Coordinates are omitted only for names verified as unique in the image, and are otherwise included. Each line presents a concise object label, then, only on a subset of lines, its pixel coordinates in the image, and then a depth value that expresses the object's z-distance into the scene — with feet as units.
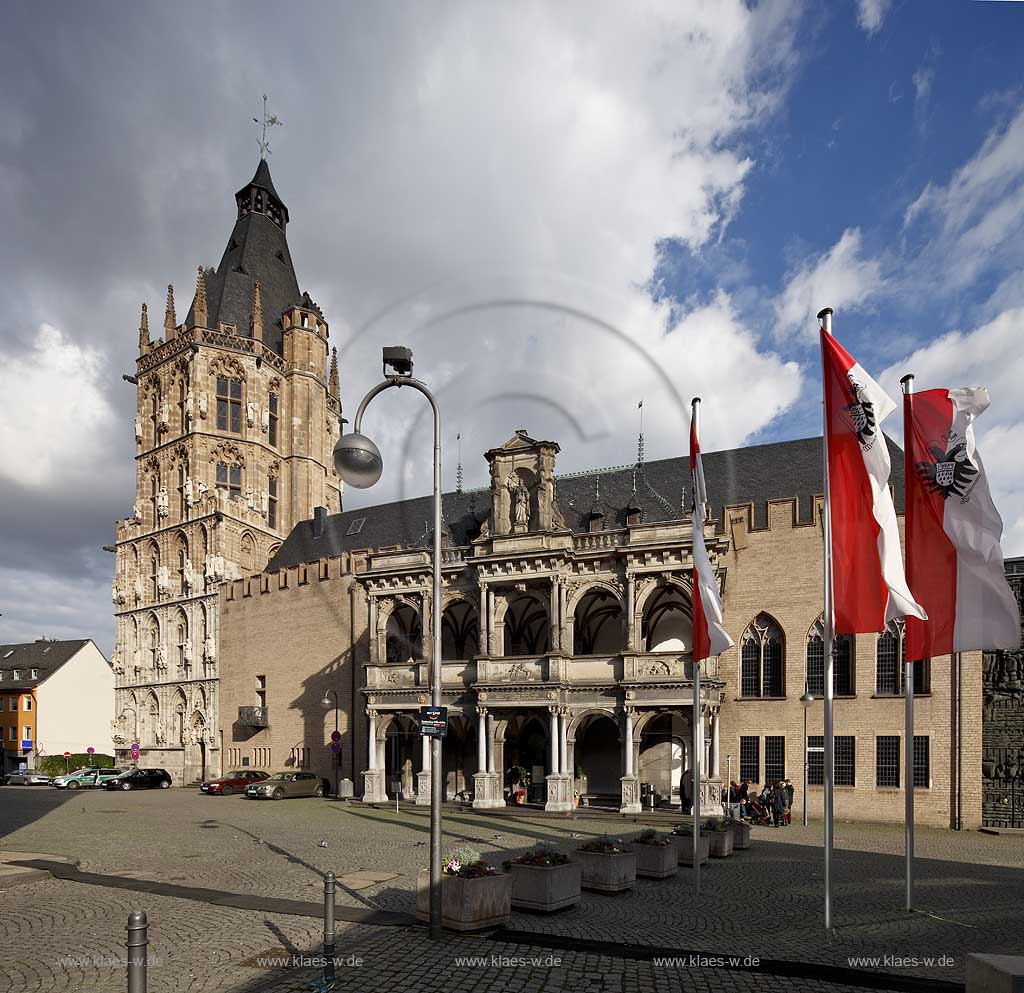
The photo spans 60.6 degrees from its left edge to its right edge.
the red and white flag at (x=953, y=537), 42.96
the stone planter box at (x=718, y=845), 64.80
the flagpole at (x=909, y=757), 43.96
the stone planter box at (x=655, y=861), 54.95
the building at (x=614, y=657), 98.32
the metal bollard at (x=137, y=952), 21.42
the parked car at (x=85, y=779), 161.58
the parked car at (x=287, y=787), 125.90
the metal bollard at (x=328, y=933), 31.22
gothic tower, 173.88
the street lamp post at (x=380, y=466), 37.93
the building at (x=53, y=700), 238.68
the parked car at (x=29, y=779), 175.07
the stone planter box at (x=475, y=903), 39.42
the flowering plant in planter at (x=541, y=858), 45.30
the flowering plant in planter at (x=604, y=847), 51.19
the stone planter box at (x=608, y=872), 49.90
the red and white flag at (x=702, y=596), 55.72
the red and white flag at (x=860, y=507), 42.42
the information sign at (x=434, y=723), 40.91
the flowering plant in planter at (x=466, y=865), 40.57
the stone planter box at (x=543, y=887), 43.68
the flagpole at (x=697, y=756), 52.06
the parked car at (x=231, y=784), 136.98
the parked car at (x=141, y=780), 157.79
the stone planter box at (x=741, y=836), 70.18
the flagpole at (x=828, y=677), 41.63
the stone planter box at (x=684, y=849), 60.29
